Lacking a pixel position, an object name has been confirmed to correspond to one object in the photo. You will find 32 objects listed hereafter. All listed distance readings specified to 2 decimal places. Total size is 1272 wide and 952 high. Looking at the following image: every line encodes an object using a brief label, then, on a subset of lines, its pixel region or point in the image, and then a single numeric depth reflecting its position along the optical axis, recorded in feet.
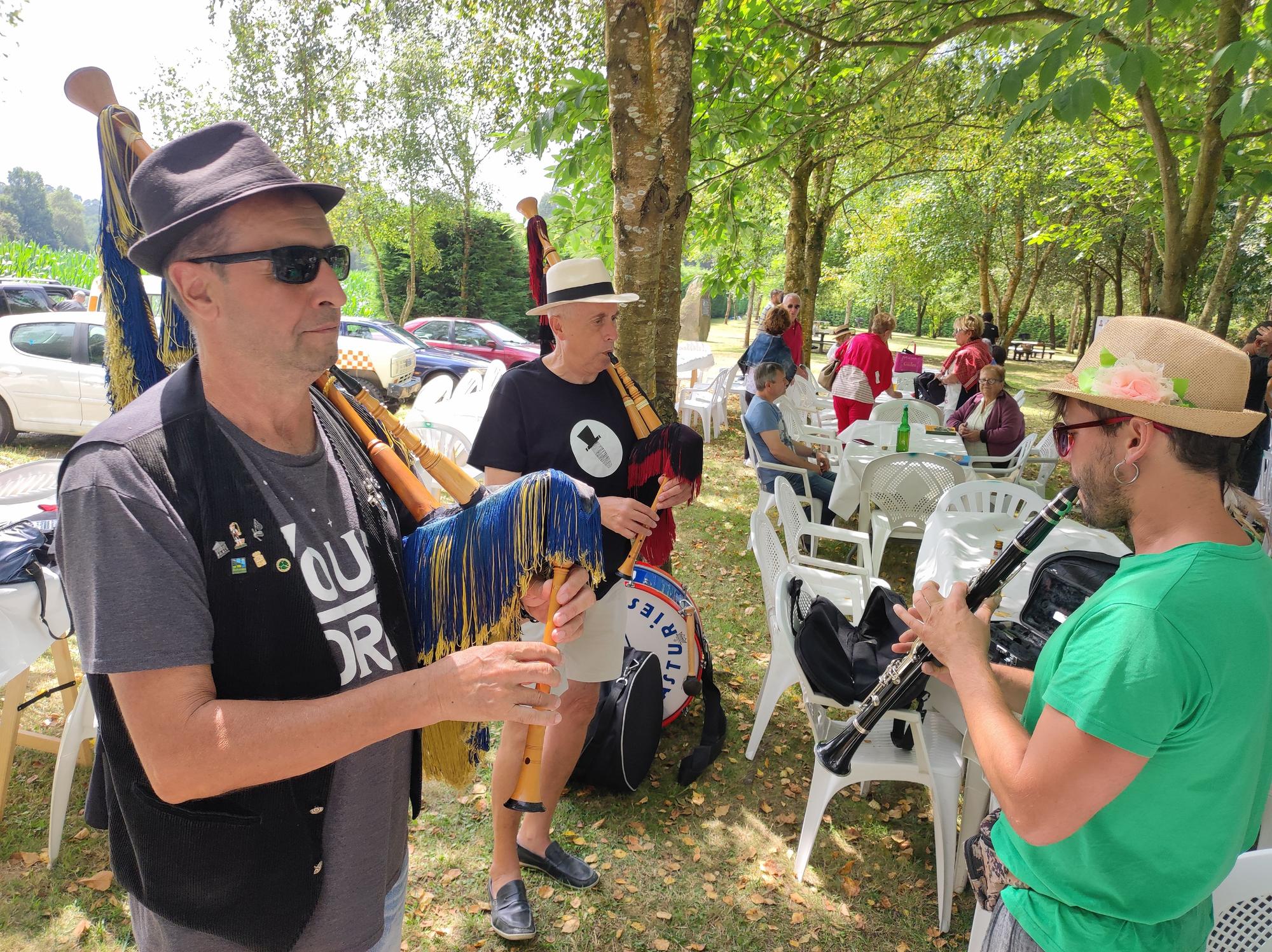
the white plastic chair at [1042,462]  23.03
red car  50.08
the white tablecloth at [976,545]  12.10
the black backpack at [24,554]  8.87
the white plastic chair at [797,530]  15.02
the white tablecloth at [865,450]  20.01
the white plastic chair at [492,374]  27.92
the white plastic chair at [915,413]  28.19
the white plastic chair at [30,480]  11.68
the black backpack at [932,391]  42.55
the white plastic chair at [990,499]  15.76
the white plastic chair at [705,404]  37.09
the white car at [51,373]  28.55
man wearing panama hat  8.78
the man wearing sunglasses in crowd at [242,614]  3.38
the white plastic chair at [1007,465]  22.68
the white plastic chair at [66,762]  9.68
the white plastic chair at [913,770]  9.39
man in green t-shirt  3.99
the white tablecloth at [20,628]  8.84
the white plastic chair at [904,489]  18.83
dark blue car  45.70
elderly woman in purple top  23.89
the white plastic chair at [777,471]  19.24
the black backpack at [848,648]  9.76
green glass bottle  22.04
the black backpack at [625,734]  11.30
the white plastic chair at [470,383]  27.32
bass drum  12.39
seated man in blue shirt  20.06
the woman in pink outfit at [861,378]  28.50
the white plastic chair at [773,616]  11.35
